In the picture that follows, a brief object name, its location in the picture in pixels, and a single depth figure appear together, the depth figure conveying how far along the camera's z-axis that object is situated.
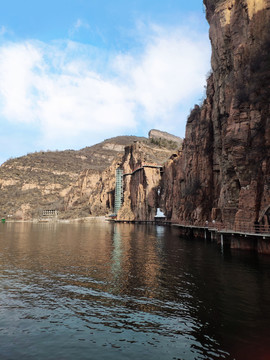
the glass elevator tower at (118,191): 136.62
